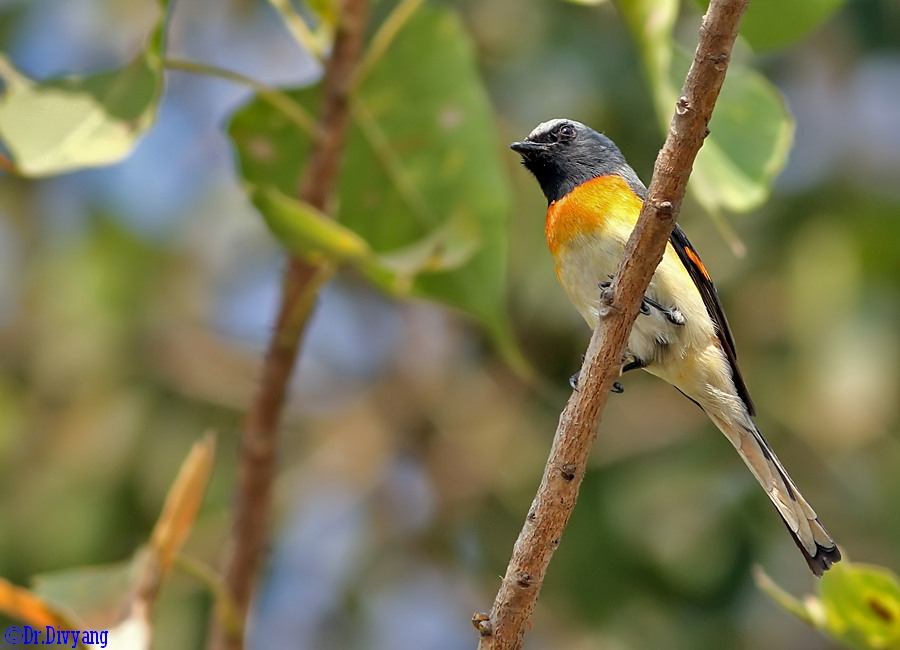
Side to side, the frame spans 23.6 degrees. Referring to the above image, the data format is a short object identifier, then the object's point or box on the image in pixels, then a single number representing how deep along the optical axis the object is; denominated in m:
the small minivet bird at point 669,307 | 5.55
